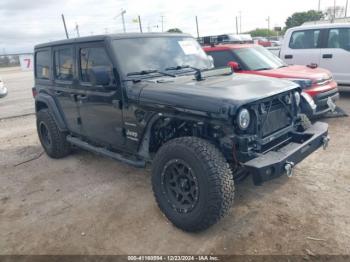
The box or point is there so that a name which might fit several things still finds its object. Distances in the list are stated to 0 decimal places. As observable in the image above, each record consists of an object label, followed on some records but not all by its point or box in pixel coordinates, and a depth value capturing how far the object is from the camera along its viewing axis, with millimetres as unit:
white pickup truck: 8406
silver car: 11534
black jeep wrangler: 3068
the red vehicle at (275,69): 6449
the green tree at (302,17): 51125
